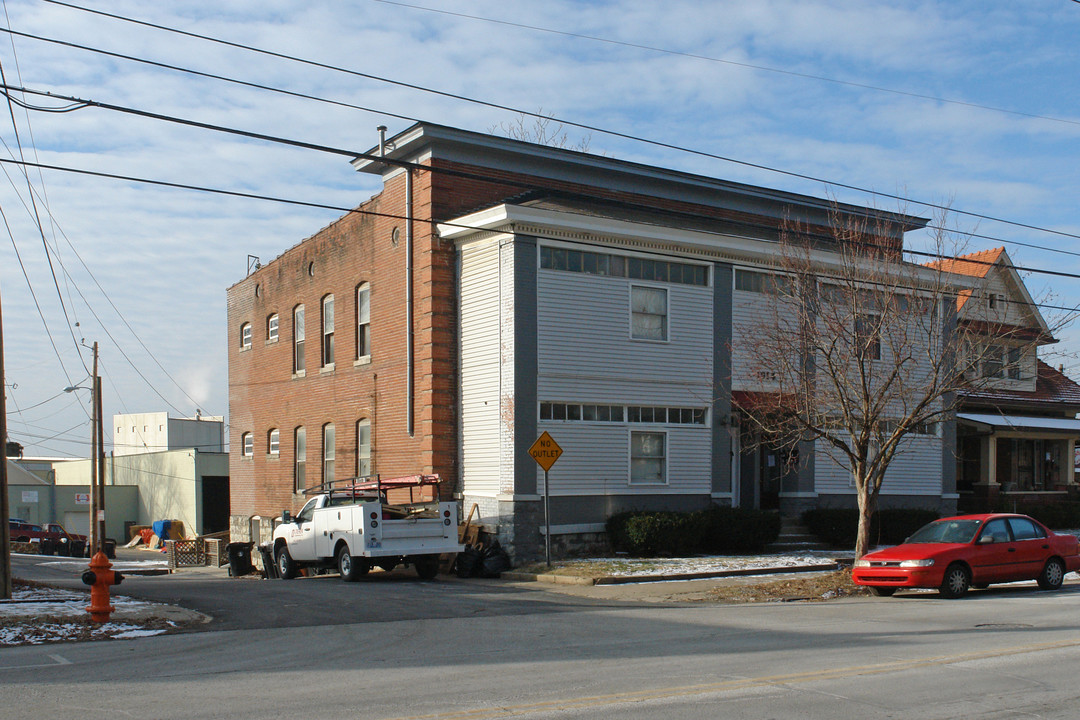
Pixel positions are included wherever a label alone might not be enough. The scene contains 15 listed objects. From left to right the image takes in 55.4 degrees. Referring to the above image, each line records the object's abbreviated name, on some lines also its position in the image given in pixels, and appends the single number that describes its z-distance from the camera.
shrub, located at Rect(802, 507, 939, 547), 25.25
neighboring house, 32.16
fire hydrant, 12.98
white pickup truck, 19.88
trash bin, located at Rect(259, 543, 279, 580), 24.58
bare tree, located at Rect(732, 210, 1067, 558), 18.48
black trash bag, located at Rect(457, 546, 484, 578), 21.44
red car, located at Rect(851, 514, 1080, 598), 16.62
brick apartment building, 22.45
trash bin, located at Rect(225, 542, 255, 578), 27.78
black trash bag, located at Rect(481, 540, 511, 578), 21.17
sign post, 20.12
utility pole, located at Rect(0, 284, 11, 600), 15.11
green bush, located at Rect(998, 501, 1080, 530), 32.12
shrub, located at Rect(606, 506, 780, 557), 22.20
